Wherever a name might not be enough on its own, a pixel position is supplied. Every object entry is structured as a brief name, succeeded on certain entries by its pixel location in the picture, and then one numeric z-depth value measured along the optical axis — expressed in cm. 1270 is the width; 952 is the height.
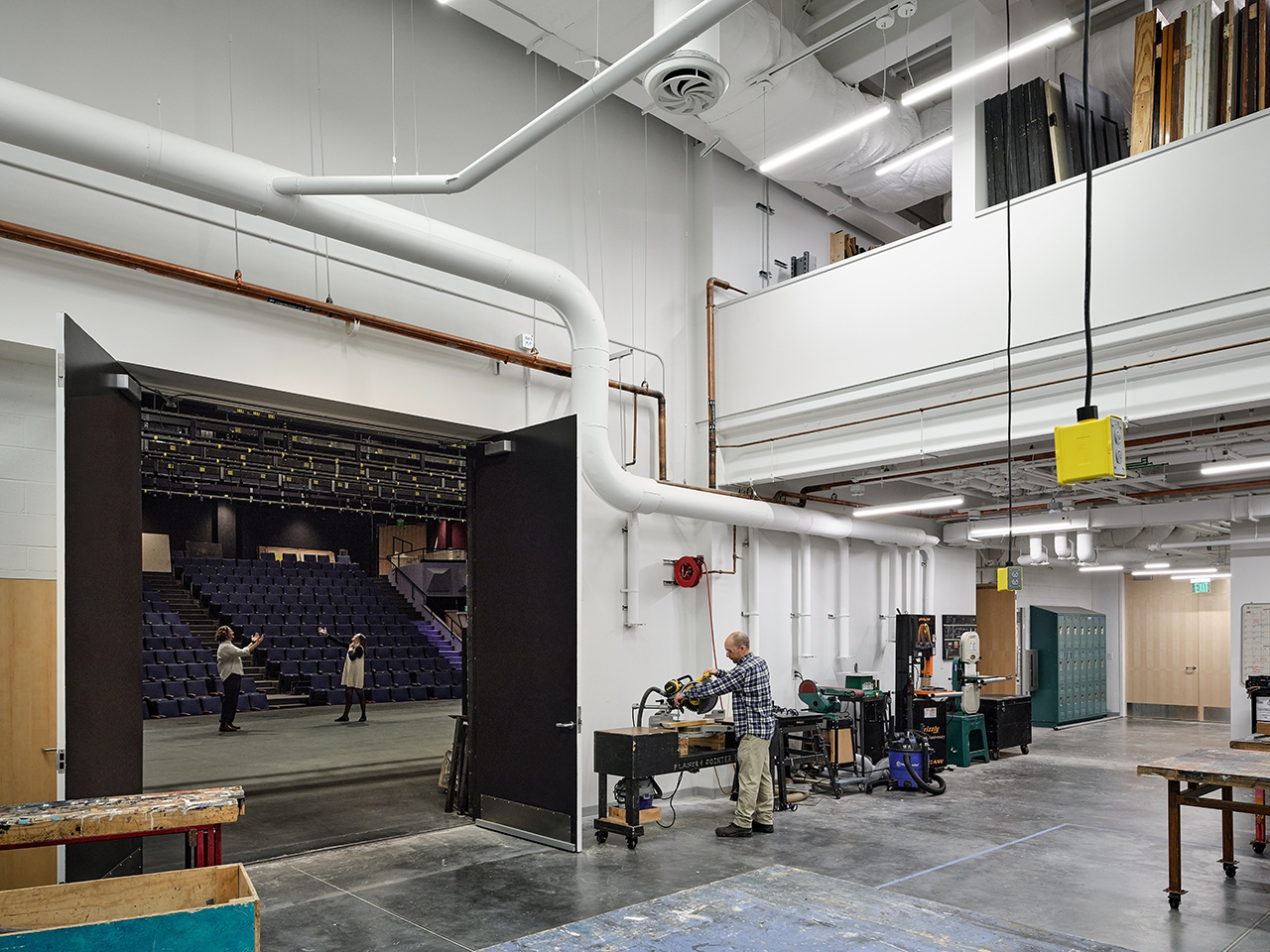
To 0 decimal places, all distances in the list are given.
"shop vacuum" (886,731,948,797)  888
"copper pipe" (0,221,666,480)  502
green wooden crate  245
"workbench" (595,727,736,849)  654
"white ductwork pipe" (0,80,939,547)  450
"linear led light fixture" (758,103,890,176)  624
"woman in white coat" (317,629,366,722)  1383
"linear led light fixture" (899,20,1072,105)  531
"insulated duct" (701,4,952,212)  687
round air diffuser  461
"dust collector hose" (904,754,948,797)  880
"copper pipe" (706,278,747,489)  880
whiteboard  1123
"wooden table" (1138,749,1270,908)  493
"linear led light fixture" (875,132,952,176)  769
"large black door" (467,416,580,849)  633
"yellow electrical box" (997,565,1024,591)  677
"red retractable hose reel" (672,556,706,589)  841
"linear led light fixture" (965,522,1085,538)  1138
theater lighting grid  1157
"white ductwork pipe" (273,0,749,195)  325
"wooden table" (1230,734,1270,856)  641
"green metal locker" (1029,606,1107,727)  1572
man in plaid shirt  683
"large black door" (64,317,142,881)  438
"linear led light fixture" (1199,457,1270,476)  750
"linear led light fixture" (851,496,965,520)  934
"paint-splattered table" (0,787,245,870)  359
